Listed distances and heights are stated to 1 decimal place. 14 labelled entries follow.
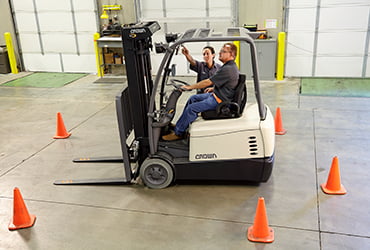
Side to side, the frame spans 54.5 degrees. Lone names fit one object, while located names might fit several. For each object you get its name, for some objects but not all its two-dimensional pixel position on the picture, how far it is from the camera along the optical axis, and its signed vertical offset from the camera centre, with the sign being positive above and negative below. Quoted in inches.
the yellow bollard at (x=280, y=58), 426.6 -66.5
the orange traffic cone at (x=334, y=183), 188.9 -93.7
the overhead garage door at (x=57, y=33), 494.6 -31.4
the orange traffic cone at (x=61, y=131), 283.0 -92.1
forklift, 183.8 -63.6
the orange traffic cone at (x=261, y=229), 154.3 -94.2
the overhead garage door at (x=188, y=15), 443.2 -12.8
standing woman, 239.5 -41.2
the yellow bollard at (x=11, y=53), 516.4 -57.0
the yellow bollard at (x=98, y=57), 476.4 -62.7
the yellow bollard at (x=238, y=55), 435.6 -62.0
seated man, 187.3 -43.9
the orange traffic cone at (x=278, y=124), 274.8 -90.4
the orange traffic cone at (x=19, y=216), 168.6 -92.5
